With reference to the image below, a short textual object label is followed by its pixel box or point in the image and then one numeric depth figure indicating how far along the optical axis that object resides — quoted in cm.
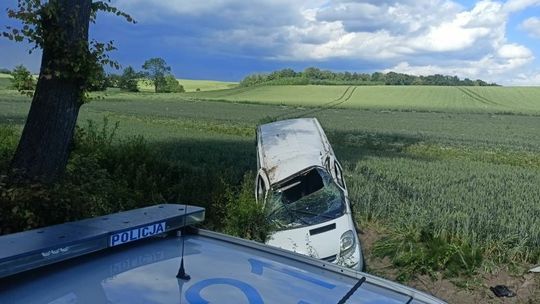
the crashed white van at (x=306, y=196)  656
